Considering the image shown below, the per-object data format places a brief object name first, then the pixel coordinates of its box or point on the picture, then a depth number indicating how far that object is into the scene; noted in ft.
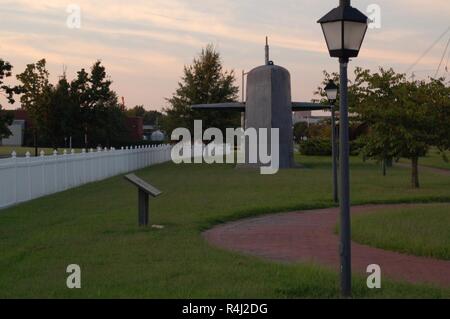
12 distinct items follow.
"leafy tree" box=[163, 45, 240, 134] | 207.00
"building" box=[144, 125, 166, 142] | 335.57
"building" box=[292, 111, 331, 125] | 489.67
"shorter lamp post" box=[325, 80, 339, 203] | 64.42
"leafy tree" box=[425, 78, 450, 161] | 77.51
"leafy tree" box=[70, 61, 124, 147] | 169.78
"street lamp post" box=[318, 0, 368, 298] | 25.58
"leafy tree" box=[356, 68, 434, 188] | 77.61
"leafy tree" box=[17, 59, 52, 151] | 175.52
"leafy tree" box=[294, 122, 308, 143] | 371.76
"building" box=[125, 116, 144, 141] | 303.27
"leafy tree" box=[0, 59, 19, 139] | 123.85
